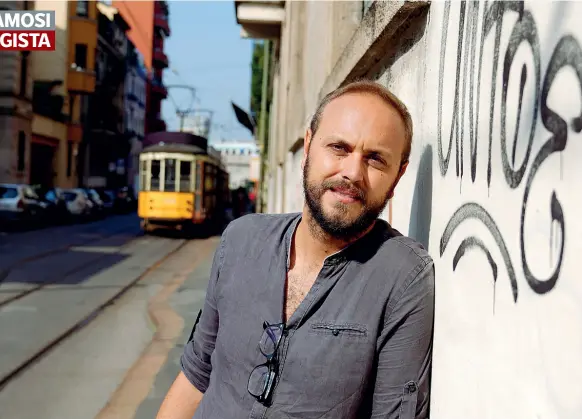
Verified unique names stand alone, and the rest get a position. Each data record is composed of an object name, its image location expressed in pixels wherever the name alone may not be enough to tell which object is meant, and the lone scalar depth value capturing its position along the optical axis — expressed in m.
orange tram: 19.38
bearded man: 1.61
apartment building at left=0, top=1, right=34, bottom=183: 28.16
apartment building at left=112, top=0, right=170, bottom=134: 57.69
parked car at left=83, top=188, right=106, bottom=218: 31.07
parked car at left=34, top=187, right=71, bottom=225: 24.30
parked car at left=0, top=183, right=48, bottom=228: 20.59
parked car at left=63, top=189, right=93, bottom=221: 27.62
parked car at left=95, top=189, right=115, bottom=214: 35.25
